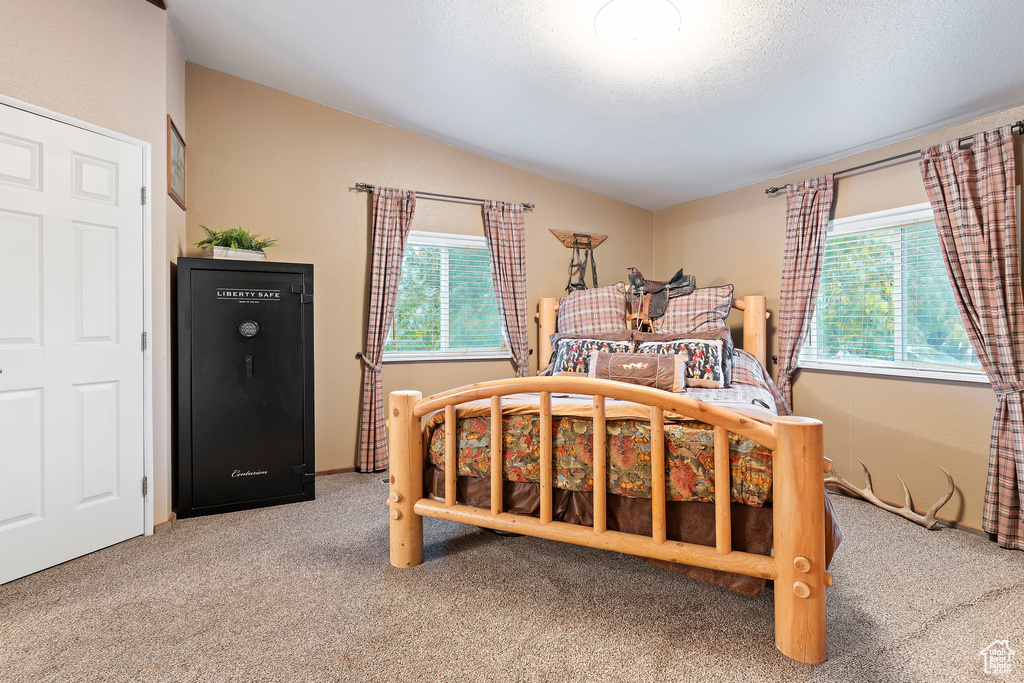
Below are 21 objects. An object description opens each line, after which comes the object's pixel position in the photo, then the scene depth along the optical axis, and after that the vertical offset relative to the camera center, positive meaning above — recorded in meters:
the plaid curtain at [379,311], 3.57 +0.23
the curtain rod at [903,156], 2.41 +1.05
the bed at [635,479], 1.50 -0.49
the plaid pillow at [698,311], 3.48 +0.21
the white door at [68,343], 2.02 +0.00
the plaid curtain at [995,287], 2.39 +0.26
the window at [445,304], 3.84 +0.30
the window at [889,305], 2.79 +0.21
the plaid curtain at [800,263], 3.27 +0.52
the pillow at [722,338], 3.04 +0.02
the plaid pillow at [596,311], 3.72 +0.23
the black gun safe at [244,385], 2.71 -0.24
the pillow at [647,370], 2.81 -0.16
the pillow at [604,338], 3.43 +0.02
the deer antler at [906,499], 2.60 -0.90
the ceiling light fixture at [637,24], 1.92 +1.25
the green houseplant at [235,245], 2.87 +0.57
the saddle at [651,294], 3.64 +0.35
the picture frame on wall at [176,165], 2.69 +1.00
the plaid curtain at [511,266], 4.00 +0.60
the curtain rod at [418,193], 3.61 +1.11
